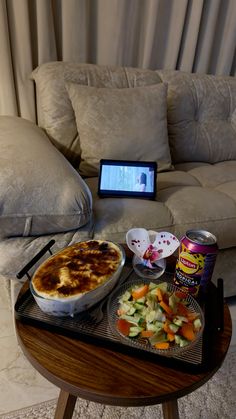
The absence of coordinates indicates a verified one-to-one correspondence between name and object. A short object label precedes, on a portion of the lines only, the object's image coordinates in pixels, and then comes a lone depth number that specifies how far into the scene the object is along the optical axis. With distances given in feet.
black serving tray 1.88
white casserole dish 1.96
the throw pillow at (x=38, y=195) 2.86
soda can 2.19
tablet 3.85
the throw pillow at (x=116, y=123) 4.32
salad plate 1.93
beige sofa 3.00
